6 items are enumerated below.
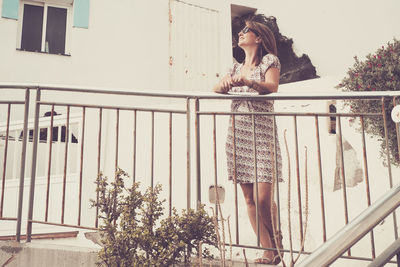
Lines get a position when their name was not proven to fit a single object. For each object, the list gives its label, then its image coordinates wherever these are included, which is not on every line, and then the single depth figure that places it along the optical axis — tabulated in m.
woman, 2.64
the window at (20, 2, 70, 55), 7.04
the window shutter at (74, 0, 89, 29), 7.21
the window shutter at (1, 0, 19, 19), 6.71
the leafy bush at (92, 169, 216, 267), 2.08
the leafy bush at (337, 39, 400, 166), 4.75
